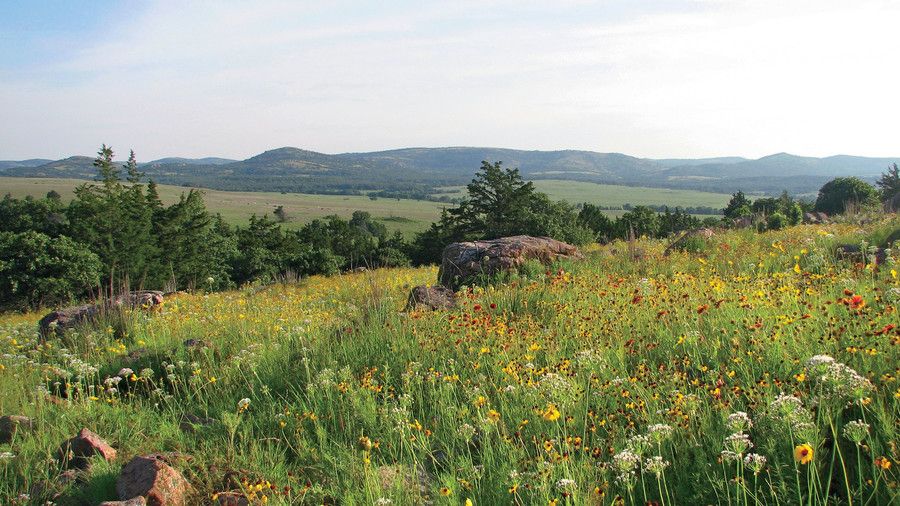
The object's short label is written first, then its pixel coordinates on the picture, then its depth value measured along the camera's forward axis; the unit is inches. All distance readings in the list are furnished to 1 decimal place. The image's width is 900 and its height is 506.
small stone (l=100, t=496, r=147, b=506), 128.1
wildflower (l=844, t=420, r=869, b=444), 100.1
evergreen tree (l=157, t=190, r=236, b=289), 1726.1
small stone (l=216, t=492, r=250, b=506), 135.7
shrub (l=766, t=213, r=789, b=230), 971.9
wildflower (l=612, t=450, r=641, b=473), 110.3
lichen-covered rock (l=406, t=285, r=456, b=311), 331.3
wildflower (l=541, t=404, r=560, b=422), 127.0
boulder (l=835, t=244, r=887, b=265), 334.6
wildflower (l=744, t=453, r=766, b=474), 98.3
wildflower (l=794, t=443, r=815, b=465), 87.0
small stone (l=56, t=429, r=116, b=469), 159.6
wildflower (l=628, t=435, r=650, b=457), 116.7
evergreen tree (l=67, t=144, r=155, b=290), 1642.5
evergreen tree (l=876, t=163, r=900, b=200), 2255.8
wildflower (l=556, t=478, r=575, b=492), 106.0
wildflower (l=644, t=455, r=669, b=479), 105.4
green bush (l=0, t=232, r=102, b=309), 1378.0
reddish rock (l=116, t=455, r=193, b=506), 134.3
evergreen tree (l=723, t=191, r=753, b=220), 1841.4
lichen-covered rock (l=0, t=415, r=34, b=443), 183.8
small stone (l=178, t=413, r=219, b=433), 194.2
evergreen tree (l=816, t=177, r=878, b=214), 1797.5
